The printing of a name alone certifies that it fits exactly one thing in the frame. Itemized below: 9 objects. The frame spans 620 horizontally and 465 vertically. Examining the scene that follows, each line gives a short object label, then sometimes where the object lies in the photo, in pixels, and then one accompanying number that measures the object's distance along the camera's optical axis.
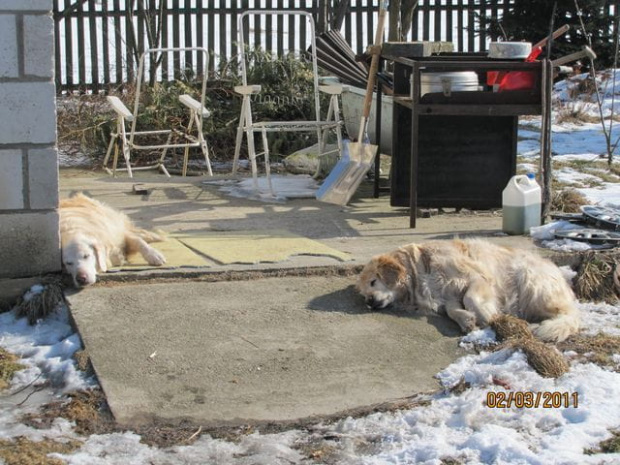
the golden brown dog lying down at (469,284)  4.95
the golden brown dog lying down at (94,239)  5.23
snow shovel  7.76
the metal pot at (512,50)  6.98
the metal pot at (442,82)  6.73
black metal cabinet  7.30
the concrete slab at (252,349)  3.90
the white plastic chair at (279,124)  8.27
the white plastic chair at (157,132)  9.28
